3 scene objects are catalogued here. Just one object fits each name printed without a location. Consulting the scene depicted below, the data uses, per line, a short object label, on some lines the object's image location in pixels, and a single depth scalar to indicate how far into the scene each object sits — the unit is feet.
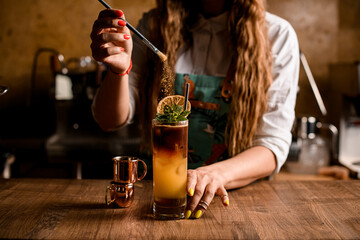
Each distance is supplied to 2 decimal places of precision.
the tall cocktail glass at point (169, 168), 2.63
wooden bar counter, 2.50
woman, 4.00
